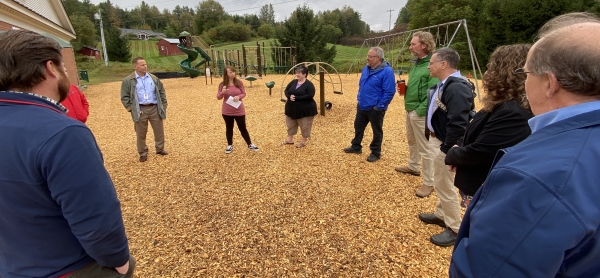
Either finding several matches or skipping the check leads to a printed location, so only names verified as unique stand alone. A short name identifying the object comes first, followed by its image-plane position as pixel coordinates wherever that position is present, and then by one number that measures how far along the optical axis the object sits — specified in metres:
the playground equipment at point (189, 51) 18.89
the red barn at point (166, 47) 53.81
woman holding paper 5.10
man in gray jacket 4.87
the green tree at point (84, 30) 38.00
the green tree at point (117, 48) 34.69
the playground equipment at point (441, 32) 20.15
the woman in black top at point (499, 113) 1.83
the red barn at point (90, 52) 40.99
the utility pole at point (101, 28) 24.39
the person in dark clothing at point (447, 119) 2.61
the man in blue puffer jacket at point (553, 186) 0.76
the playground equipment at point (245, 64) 17.80
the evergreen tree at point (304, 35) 27.27
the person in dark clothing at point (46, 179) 1.11
